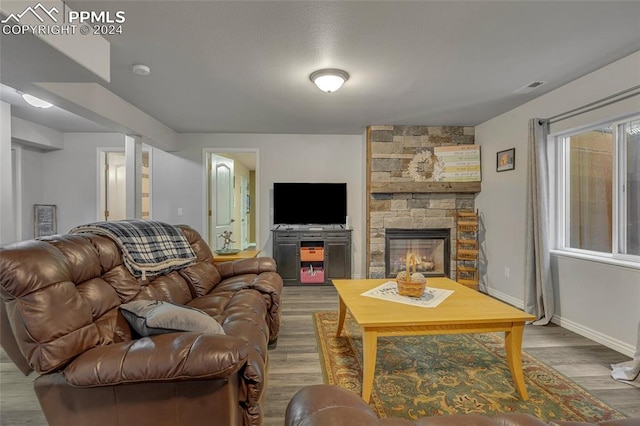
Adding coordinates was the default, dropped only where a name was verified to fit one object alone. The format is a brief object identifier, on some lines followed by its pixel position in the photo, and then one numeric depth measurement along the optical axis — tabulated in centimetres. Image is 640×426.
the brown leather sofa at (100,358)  118
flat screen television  494
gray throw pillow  136
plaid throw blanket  197
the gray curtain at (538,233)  310
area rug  180
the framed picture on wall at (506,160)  378
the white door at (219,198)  520
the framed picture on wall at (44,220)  486
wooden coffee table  182
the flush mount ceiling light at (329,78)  271
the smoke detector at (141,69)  264
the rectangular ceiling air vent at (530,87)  299
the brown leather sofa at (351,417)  76
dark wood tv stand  475
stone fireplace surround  454
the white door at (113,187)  518
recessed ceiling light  327
